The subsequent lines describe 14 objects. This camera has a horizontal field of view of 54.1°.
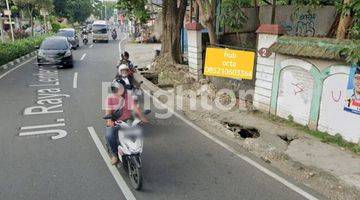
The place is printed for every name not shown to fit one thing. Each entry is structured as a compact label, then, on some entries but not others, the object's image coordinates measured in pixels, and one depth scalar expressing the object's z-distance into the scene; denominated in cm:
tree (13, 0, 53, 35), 3319
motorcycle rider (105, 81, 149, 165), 599
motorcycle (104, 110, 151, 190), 564
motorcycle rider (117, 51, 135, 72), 1081
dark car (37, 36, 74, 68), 1816
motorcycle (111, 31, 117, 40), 4350
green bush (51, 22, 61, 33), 5069
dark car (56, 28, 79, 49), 2977
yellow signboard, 1052
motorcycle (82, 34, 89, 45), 3636
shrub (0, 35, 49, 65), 1891
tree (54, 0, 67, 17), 5489
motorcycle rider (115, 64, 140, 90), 661
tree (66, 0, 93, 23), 5876
